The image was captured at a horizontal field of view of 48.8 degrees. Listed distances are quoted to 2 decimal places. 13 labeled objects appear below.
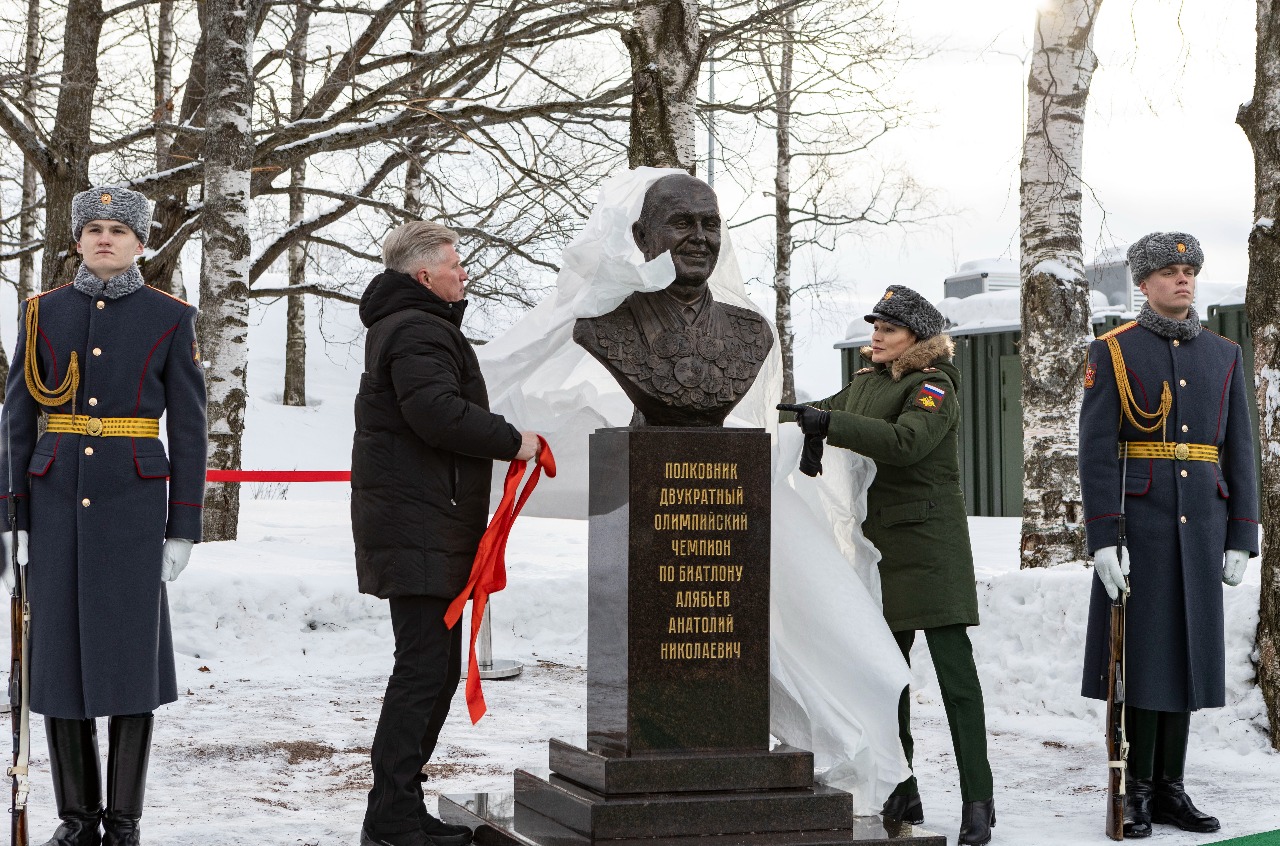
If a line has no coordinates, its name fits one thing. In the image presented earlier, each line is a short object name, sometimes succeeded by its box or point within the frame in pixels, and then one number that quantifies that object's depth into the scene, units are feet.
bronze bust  14.25
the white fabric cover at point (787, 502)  14.90
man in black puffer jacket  13.47
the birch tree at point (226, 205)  33.71
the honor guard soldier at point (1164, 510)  15.26
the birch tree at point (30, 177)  38.73
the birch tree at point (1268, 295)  18.95
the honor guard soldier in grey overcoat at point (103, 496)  13.25
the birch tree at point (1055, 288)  26.86
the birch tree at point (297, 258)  47.55
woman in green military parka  14.78
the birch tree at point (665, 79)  29.66
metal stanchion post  25.90
